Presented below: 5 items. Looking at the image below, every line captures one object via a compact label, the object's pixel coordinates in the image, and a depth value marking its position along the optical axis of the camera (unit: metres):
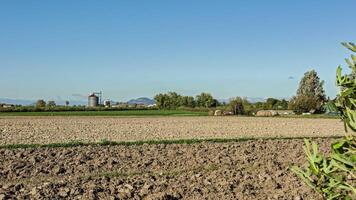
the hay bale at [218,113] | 69.32
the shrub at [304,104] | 71.94
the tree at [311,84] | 102.50
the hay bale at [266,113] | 66.72
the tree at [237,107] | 73.94
